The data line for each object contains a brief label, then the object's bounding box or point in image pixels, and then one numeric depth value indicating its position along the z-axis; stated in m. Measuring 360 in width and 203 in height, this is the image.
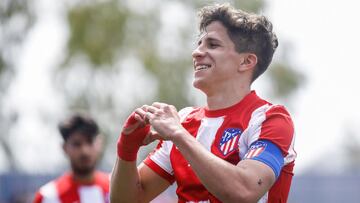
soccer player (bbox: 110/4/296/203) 10.39
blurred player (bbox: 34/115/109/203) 18.89
